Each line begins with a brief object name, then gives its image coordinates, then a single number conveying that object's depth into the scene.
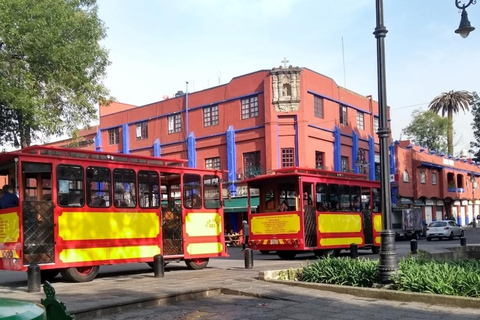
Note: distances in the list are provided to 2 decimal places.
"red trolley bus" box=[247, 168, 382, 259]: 18.28
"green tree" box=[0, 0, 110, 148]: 17.03
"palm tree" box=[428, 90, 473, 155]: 61.31
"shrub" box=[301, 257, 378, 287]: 10.09
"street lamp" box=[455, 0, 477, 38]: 11.65
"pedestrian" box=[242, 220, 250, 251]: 27.77
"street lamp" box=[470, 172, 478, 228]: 53.00
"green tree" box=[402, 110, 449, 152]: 62.81
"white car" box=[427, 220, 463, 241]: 35.97
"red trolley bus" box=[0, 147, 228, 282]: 11.40
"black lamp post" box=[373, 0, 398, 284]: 9.52
